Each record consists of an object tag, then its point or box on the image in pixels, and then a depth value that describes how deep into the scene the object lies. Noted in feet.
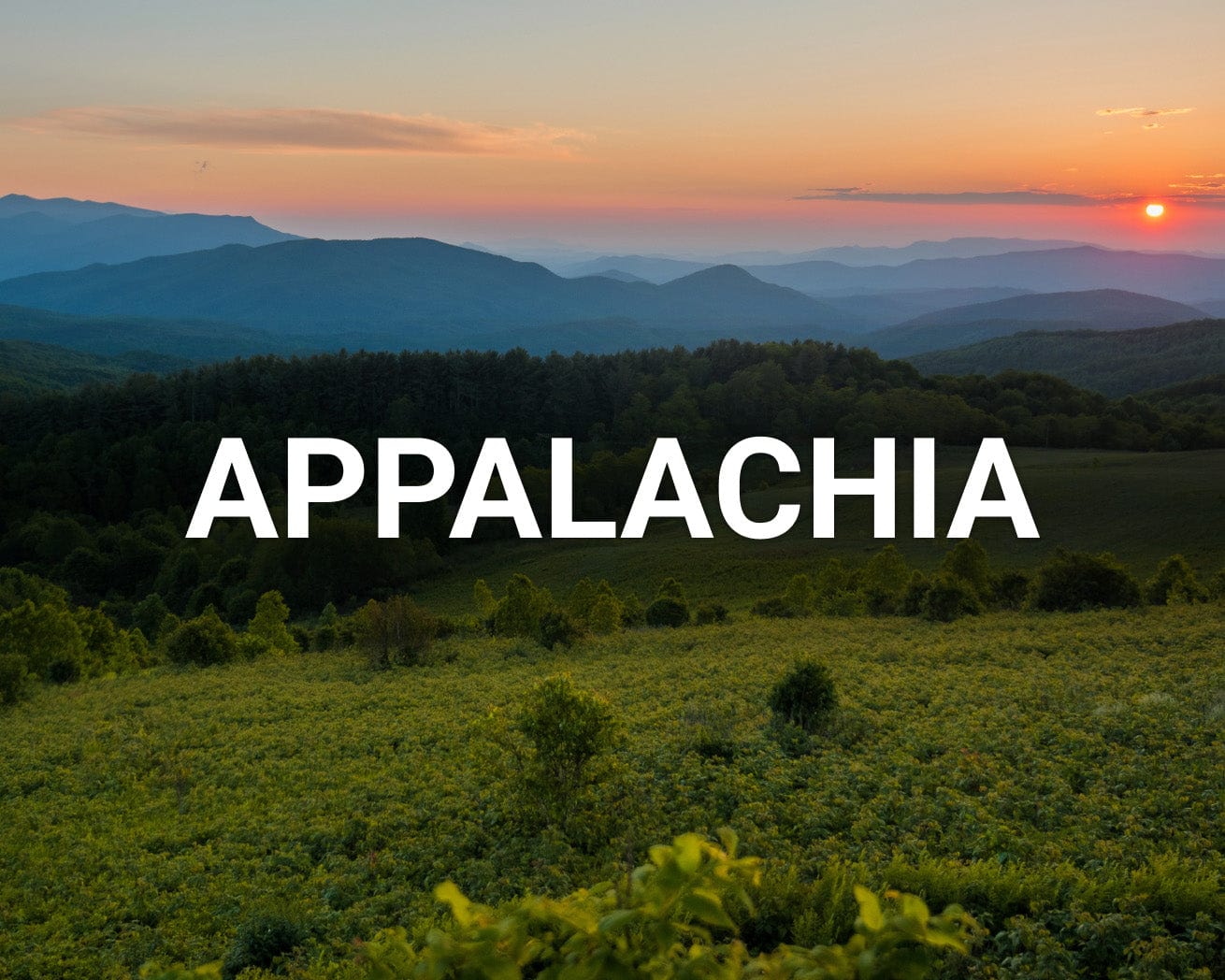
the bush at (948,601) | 143.02
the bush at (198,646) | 150.61
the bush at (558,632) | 143.13
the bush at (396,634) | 134.41
